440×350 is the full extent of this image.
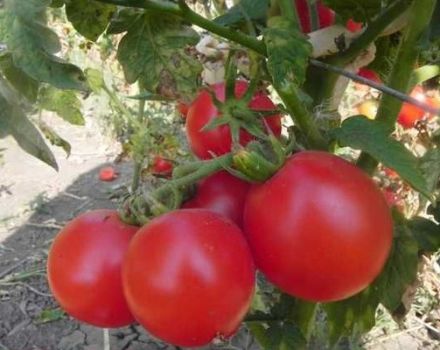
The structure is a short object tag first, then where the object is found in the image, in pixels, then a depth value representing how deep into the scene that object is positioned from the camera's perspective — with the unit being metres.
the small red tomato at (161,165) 0.80
